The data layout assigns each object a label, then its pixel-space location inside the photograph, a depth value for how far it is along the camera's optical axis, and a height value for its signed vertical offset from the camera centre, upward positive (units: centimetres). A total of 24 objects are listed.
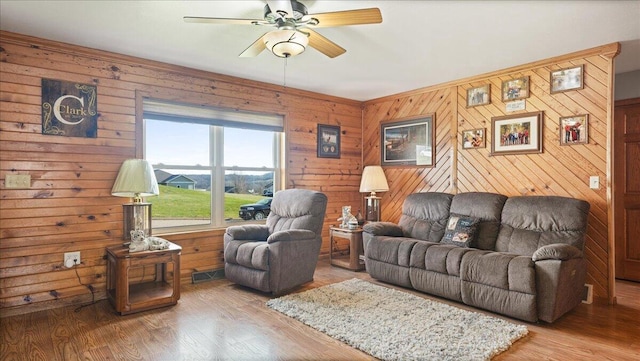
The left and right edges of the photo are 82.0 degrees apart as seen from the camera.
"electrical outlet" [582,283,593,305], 346 -109
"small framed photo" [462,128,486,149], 438 +49
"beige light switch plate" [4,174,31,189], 313 -2
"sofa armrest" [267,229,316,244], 362 -58
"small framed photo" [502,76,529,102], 399 +100
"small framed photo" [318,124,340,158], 539 +57
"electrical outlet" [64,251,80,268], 336 -74
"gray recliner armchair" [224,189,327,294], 358 -69
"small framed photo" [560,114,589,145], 356 +49
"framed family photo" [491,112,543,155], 392 +50
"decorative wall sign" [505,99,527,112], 402 +82
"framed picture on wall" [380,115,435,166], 498 +53
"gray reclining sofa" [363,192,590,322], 291 -67
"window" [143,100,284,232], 407 +19
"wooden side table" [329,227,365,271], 463 -88
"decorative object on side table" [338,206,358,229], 475 -54
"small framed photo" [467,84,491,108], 430 +99
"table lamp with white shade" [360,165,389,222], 505 -11
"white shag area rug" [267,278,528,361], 246 -113
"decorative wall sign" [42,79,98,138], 331 +65
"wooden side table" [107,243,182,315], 312 -98
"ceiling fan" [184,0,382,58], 238 +106
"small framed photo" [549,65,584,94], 359 +100
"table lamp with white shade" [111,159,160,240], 337 -10
